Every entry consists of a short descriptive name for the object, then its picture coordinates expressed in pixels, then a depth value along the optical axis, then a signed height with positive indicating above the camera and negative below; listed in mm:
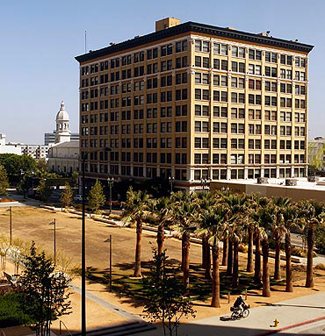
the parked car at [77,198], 111738 -7932
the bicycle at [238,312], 31922 -9471
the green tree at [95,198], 84812 -5949
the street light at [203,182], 90000 -3264
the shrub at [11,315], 30641 -9457
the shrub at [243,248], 54688 -9182
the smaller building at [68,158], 185150 +2082
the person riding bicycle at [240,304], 31859 -8899
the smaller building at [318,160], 177850 +2061
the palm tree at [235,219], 34750 -3990
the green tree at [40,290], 25422 -6678
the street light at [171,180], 89462 -2894
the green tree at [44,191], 99938 -5593
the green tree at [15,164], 162562 -393
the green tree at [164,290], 25859 -6602
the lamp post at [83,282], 24184 -6034
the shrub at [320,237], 50400 -7382
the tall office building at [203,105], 94188 +12204
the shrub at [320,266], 47338 -9624
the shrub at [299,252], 52966 -9336
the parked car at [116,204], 97938 -8169
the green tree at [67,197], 91750 -6229
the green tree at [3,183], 105938 -4343
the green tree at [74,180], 137050 -4694
